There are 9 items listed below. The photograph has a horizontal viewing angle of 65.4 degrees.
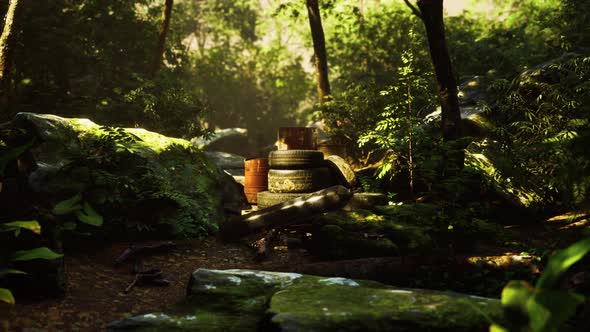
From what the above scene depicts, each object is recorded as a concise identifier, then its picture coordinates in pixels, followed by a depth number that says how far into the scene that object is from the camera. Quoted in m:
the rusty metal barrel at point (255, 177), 9.80
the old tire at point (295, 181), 8.56
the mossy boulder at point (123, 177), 6.09
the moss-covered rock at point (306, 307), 2.90
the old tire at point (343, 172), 9.31
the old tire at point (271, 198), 8.37
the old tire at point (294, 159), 8.73
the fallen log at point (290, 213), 7.32
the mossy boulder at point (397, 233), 5.73
